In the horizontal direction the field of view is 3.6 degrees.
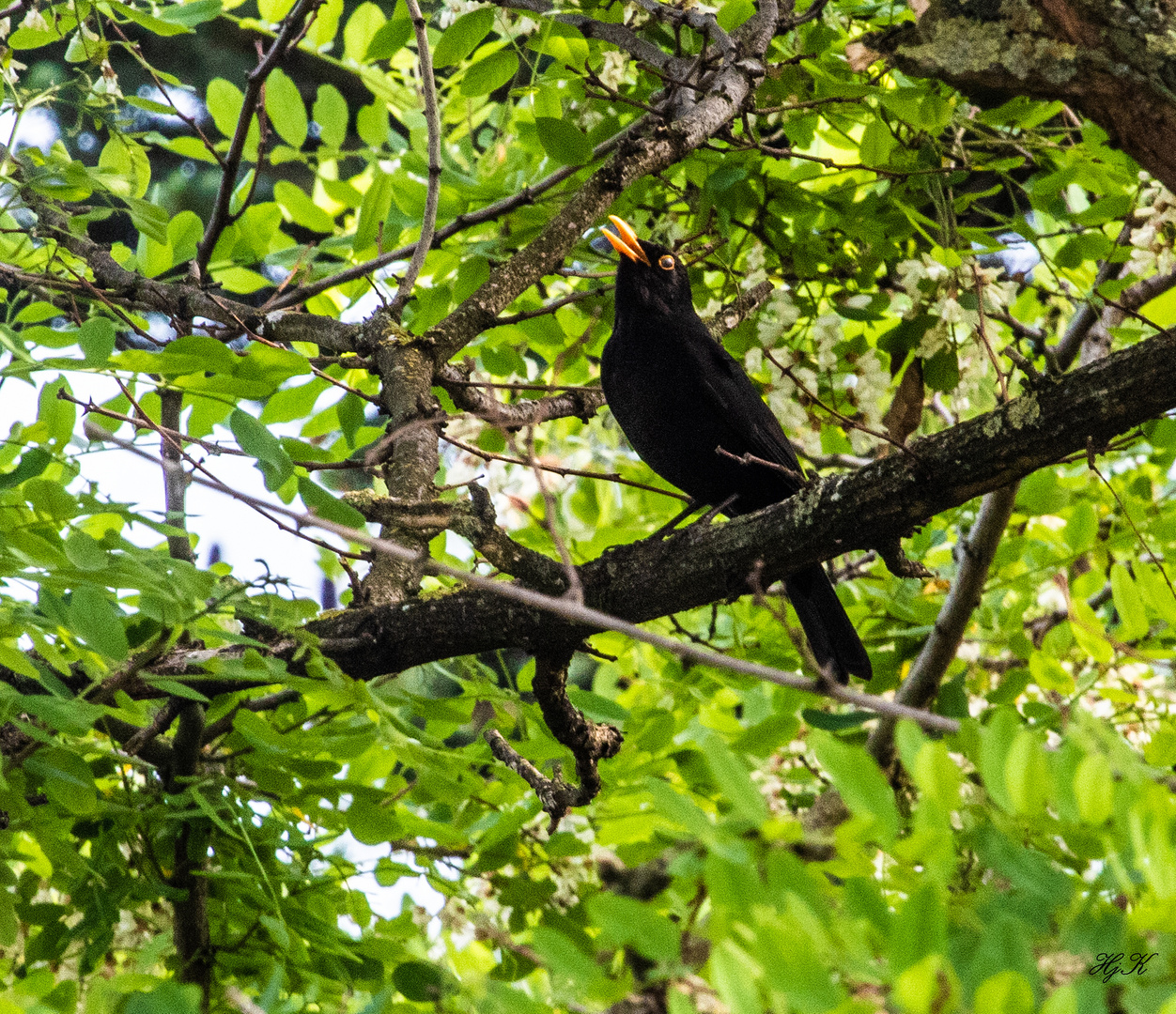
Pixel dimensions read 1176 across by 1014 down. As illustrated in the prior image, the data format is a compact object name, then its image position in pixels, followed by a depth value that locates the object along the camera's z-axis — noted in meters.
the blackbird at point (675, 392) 9.06
